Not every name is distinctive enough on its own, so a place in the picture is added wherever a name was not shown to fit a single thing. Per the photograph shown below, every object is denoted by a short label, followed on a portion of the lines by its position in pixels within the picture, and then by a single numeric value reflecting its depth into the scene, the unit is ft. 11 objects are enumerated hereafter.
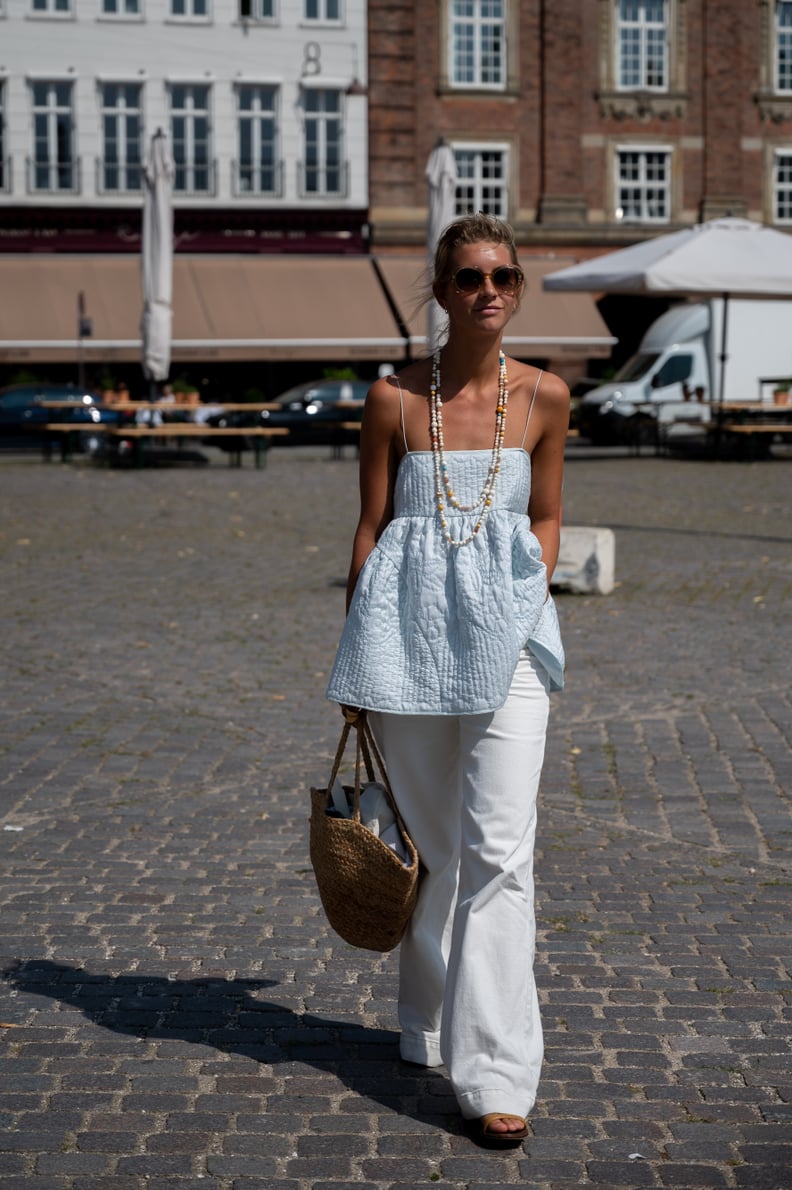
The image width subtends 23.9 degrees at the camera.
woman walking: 13.06
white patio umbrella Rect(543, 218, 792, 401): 79.71
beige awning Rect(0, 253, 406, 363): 122.21
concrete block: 40.96
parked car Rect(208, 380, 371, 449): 108.27
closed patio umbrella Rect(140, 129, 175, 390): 90.17
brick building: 136.46
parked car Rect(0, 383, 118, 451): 103.55
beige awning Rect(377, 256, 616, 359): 129.29
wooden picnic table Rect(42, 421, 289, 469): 83.92
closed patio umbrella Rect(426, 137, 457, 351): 90.38
